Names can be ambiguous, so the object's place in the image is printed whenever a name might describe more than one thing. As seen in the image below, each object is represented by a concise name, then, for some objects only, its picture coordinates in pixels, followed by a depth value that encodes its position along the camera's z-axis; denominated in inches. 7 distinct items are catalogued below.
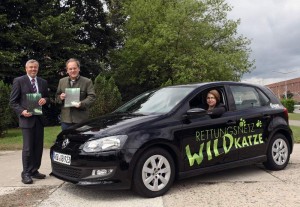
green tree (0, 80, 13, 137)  521.8
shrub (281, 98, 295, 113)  1747.0
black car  205.0
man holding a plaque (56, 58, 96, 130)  258.1
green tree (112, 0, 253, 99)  1233.4
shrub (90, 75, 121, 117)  661.3
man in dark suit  254.2
